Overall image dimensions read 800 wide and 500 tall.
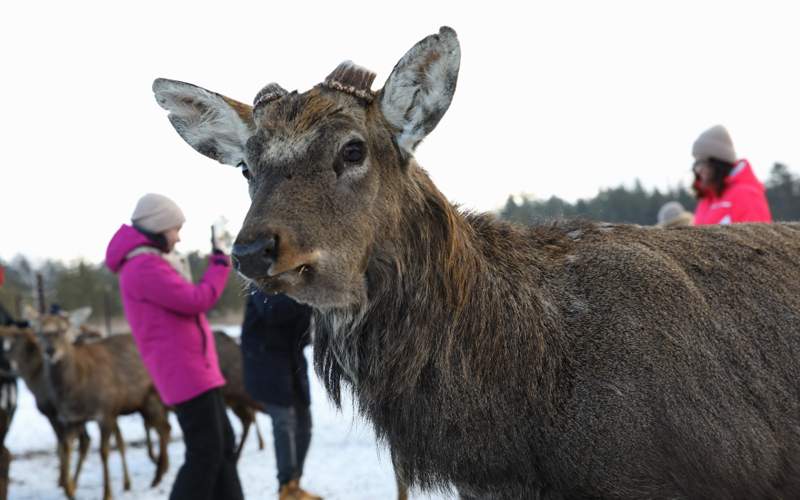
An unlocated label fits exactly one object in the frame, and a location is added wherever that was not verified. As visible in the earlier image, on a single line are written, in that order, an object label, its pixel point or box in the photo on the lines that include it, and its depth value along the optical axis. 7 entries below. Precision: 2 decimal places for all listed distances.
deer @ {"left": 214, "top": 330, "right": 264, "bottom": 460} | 10.37
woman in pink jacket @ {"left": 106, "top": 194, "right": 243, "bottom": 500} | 5.14
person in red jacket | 4.98
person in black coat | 5.92
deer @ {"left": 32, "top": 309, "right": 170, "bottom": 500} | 9.54
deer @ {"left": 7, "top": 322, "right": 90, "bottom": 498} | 8.87
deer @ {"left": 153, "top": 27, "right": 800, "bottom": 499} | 2.72
